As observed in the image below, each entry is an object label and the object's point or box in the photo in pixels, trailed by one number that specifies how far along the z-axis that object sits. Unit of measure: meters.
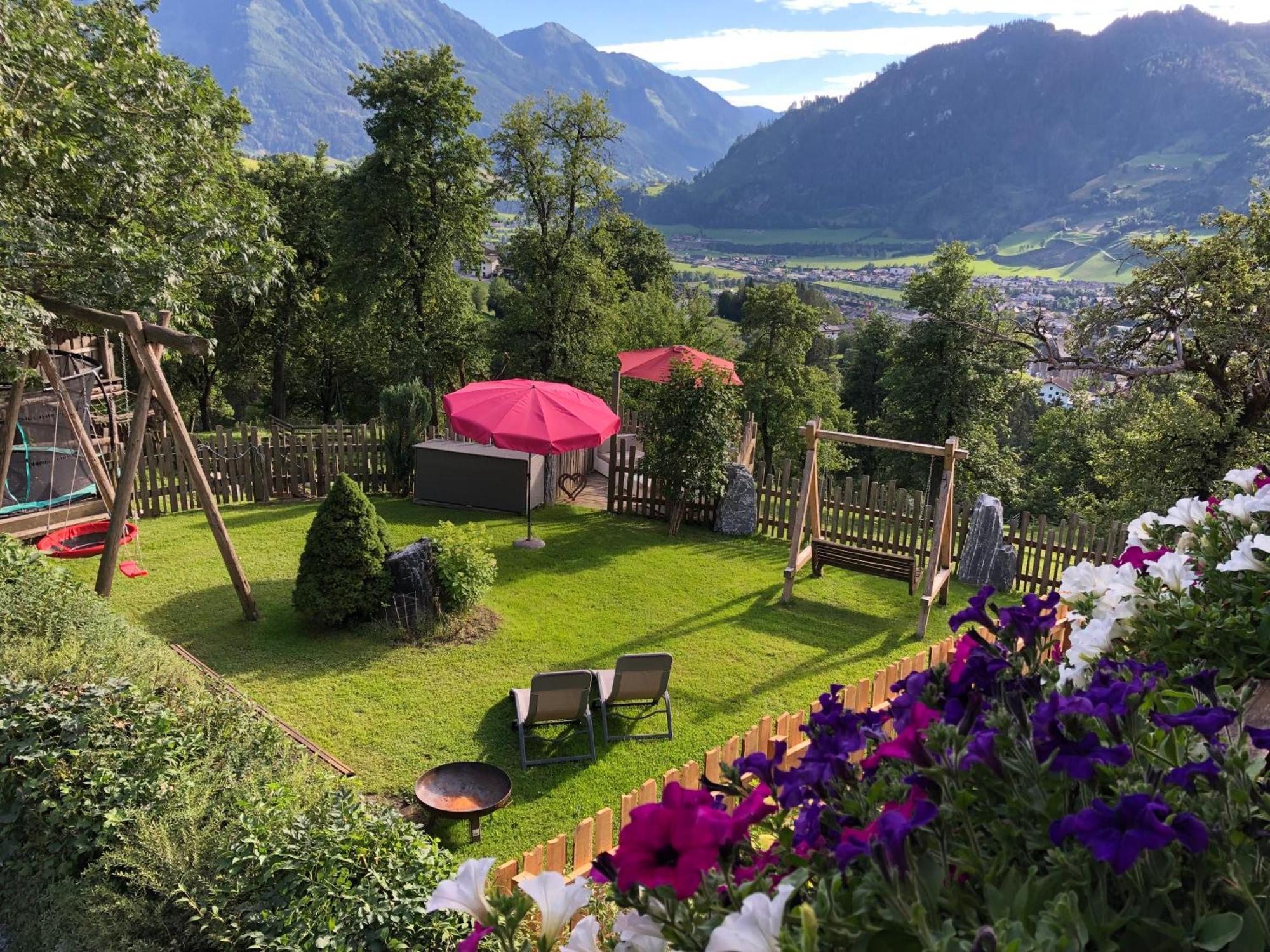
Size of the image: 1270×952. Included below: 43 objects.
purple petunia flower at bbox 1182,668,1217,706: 1.43
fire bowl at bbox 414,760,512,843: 5.67
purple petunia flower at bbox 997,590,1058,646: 1.70
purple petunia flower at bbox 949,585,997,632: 1.79
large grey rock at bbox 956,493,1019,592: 11.13
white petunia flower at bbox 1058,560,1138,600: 2.37
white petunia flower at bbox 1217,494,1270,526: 2.44
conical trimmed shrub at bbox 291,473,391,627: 8.52
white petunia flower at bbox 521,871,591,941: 1.41
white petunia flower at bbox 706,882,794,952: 1.07
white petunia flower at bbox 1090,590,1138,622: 2.21
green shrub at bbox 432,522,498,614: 8.93
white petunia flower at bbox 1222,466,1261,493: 2.82
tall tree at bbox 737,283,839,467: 29.64
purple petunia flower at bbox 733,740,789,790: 1.50
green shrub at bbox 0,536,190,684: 4.89
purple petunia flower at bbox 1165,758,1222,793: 1.20
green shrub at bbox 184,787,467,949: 3.24
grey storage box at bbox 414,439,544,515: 13.12
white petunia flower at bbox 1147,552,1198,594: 2.28
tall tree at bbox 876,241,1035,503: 20.95
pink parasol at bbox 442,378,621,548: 10.65
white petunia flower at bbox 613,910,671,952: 1.27
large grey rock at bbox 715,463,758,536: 12.85
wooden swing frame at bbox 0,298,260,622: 8.14
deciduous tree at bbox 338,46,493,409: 20.95
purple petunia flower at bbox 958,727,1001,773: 1.30
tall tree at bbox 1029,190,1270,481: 11.86
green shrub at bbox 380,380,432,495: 13.91
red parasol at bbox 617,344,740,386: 14.52
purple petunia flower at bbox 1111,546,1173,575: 2.64
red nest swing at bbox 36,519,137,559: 9.41
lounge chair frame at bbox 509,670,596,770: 6.64
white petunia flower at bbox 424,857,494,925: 1.41
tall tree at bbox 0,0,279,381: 8.91
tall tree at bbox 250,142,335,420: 26.89
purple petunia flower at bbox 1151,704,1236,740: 1.23
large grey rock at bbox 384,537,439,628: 8.86
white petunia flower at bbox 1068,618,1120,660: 2.05
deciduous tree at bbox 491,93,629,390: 21.92
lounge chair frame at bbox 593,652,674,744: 7.14
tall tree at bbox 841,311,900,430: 42.84
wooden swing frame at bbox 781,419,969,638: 9.59
